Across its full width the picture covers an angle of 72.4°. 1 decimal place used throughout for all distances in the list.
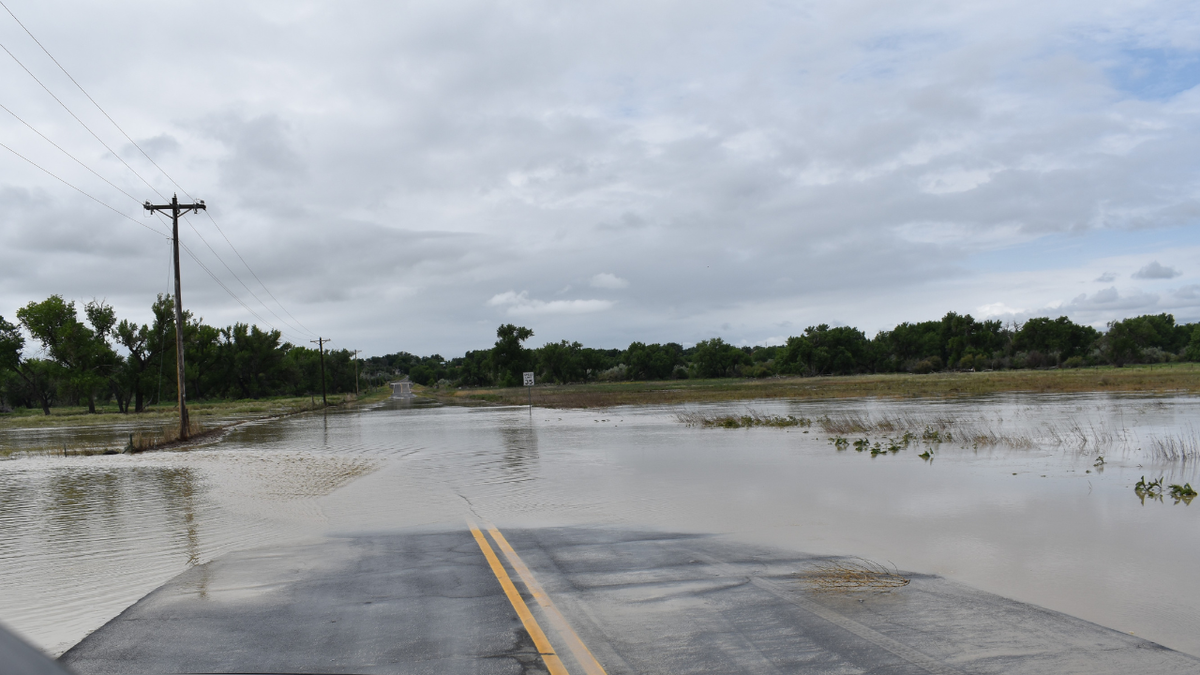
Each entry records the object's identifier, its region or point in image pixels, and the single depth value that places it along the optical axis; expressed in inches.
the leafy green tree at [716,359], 6781.5
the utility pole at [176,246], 1331.2
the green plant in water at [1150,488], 519.0
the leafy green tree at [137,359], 3560.5
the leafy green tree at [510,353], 6727.4
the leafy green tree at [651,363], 7106.3
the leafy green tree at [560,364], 7106.3
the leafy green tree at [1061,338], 5684.1
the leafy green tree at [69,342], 3280.0
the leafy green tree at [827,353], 6269.7
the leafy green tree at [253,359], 5083.7
